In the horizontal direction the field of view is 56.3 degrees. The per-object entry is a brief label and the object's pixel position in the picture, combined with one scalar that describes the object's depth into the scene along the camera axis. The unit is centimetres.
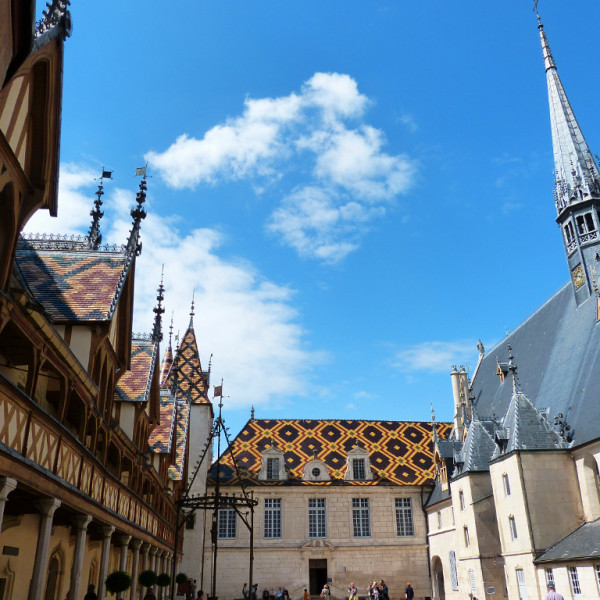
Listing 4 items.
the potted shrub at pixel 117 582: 1273
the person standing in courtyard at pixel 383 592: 2570
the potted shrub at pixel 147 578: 1700
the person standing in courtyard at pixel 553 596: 1171
